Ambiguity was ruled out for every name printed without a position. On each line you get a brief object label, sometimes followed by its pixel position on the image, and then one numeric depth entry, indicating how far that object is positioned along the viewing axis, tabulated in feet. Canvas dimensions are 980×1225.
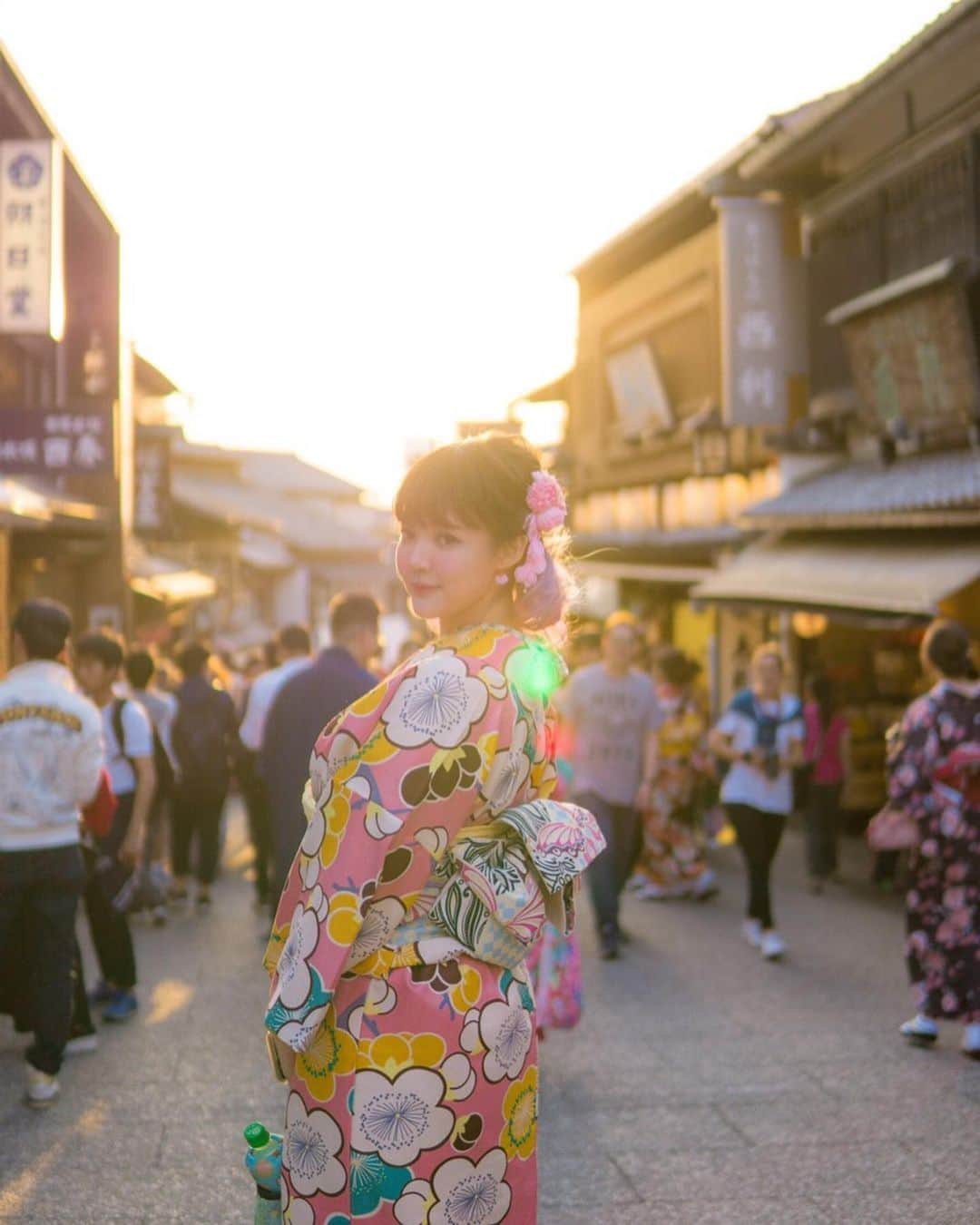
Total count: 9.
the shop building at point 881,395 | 34.06
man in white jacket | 17.11
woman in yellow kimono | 33.60
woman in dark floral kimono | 19.98
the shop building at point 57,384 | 38.47
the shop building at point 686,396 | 46.16
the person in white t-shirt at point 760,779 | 26.05
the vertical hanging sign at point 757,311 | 45.75
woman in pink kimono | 7.67
